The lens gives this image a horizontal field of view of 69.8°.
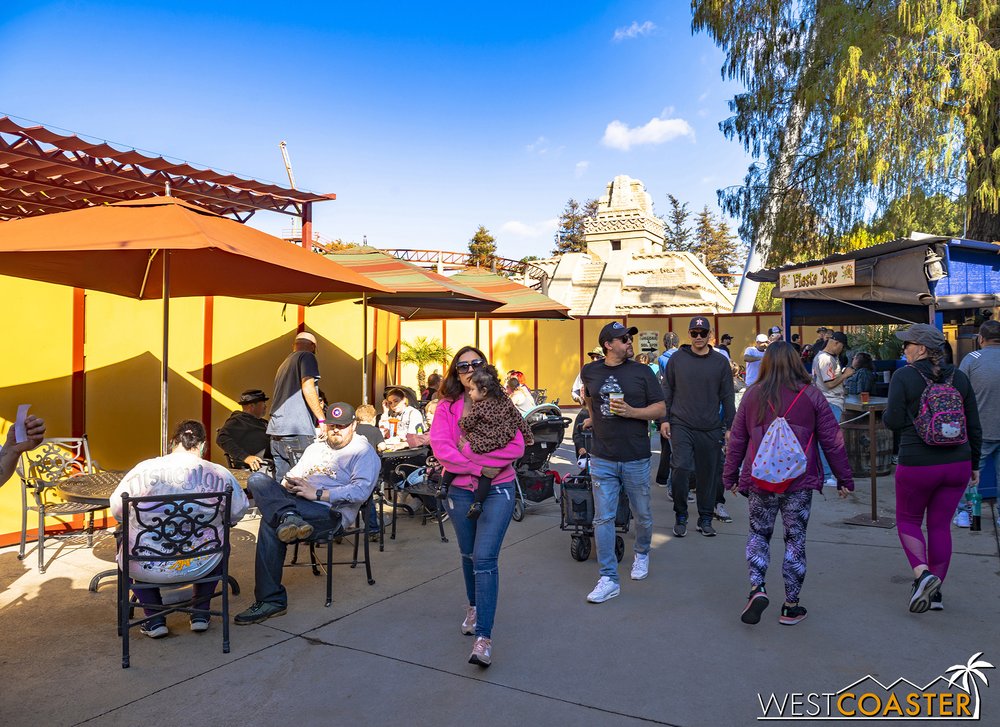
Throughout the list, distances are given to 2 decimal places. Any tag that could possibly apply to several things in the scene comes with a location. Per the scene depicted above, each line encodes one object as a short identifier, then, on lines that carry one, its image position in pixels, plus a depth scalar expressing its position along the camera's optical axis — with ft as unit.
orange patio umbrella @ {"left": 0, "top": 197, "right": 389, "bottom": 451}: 14.58
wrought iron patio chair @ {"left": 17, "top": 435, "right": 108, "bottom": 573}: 18.31
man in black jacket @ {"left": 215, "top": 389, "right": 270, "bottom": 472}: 22.24
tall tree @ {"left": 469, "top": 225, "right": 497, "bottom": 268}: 172.45
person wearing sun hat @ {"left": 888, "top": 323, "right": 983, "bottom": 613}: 14.05
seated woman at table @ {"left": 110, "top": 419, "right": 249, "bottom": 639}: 12.96
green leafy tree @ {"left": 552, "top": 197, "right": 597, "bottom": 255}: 196.65
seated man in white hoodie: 14.35
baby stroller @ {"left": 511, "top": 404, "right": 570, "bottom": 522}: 23.22
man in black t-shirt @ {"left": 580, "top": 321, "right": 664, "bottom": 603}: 15.26
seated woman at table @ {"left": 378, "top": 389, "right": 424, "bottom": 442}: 24.36
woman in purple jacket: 13.34
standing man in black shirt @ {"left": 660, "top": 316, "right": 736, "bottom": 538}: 20.36
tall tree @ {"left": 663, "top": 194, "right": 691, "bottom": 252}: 204.95
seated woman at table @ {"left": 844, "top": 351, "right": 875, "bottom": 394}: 29.30
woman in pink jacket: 12.07
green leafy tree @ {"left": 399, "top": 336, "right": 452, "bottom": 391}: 62.69
